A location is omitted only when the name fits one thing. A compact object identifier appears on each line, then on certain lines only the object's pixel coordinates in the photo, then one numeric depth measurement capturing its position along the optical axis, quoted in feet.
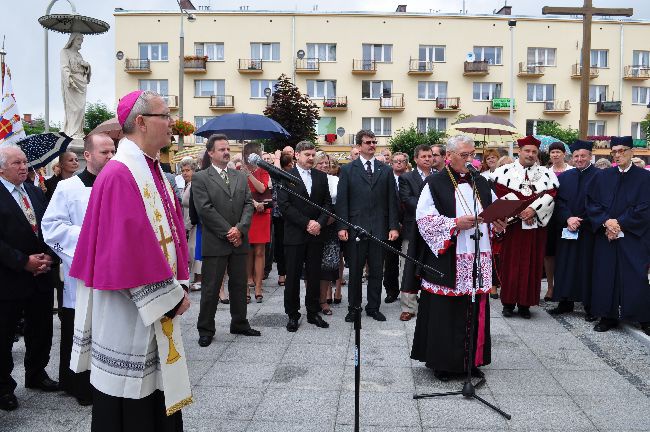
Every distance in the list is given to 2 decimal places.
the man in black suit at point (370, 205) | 25.59
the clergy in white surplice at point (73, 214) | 15.85
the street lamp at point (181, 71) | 80.19
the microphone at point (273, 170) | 13.05
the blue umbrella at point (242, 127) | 36.83
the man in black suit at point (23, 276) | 16.05
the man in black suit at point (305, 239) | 24.18
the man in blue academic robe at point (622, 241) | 23.84
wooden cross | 40.24
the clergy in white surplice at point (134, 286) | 9.96
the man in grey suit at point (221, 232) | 22.29
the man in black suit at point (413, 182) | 27.94
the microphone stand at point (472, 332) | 16.47
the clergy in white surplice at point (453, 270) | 18.21
